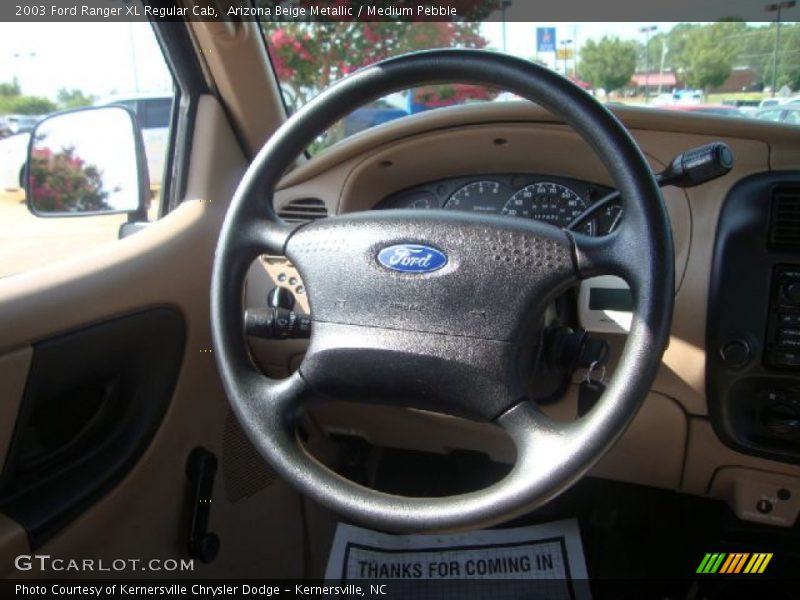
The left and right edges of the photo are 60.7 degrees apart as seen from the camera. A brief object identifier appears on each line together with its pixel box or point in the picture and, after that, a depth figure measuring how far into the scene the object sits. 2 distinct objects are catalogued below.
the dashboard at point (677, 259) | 1.15
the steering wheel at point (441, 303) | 0.79
